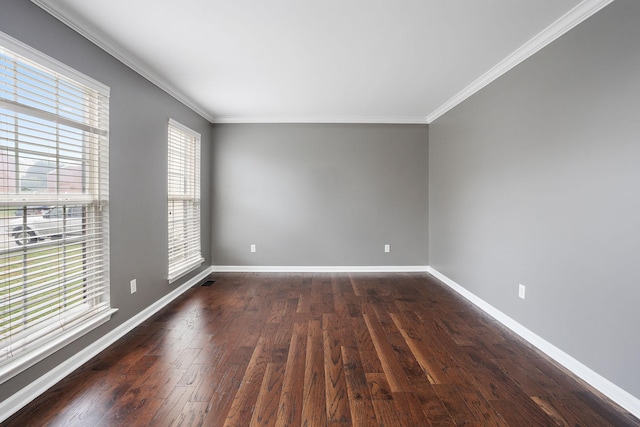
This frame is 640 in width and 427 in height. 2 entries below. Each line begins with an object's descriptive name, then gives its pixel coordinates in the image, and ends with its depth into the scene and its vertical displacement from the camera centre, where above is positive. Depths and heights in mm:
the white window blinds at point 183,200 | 3312 +125
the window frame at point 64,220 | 1577 -131
